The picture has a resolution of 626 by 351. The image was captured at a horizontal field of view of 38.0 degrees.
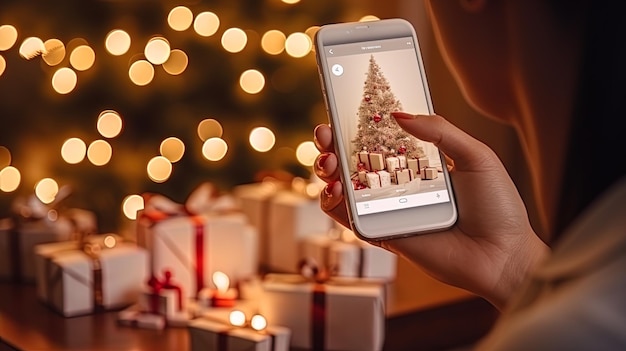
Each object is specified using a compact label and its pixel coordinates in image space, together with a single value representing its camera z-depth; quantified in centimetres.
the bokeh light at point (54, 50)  148
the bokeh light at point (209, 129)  167
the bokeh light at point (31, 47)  146
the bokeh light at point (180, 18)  159
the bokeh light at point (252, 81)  170
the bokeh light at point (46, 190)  152
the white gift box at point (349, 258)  133
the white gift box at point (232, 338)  103
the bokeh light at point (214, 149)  167
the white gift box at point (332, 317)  113
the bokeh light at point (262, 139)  173
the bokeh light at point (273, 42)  170
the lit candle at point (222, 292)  120
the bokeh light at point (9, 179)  151
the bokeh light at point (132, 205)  153
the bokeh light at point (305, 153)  178
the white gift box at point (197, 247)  128
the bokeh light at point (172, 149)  163
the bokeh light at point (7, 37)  145
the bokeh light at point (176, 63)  160
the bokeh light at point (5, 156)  152
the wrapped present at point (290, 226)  142
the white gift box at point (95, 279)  120
